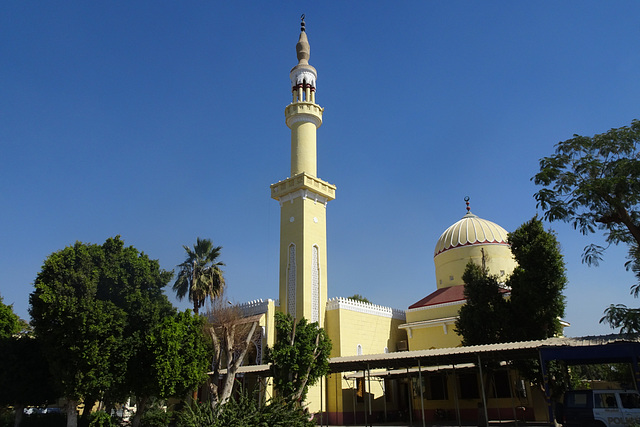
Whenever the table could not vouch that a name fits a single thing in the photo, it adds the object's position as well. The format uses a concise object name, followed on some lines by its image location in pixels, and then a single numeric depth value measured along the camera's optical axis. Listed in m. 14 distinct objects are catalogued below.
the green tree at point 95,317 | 17.73
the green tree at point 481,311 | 20.37
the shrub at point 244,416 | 11.45
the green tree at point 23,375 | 19.45
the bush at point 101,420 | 19.92
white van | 11.77
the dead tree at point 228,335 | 18.61
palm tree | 26.94
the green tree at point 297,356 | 16.92
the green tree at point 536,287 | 18.97
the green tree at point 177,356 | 18.45
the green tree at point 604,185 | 12.47
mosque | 23.70
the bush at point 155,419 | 21.44
